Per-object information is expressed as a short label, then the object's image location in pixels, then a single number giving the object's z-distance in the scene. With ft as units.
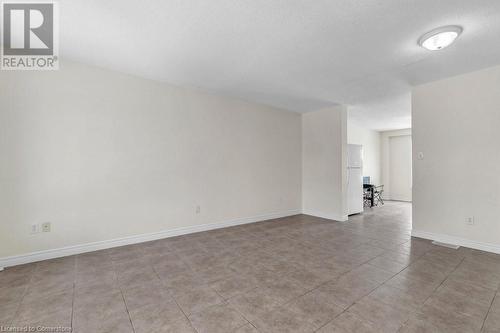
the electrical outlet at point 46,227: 9.04
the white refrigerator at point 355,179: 17.49
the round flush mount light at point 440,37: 7.14
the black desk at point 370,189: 22.30
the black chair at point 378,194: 24.81
